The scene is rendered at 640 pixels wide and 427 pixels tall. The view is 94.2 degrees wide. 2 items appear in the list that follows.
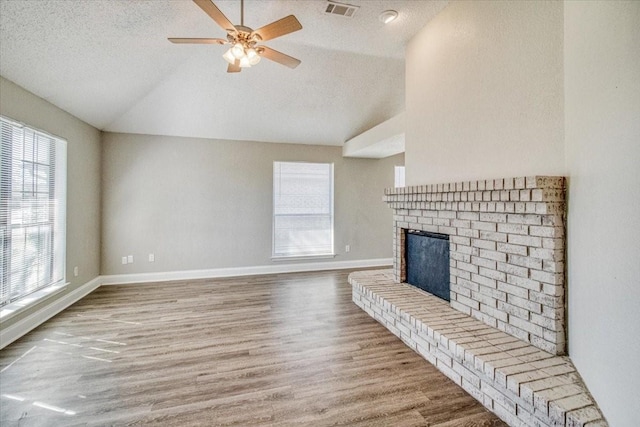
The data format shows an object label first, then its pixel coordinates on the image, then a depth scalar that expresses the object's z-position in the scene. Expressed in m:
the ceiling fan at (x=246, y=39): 2.08
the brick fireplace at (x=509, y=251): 1.84
